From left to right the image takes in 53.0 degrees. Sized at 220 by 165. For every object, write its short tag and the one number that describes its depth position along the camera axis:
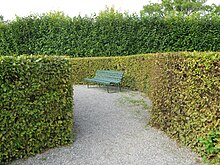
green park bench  8.11
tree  22.19
